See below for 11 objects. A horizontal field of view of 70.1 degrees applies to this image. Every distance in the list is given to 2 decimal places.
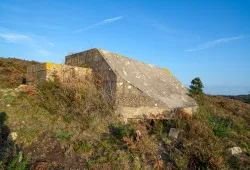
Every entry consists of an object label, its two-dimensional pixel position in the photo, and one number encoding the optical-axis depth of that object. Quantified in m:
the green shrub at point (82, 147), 4.00
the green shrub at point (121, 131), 4.58
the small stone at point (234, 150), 4.69
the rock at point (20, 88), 5.78
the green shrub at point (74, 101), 4.91
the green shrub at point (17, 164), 3.06
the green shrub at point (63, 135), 4.25
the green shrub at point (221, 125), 5.57
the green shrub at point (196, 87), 8.22
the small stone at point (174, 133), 4.96
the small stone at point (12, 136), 3.96
